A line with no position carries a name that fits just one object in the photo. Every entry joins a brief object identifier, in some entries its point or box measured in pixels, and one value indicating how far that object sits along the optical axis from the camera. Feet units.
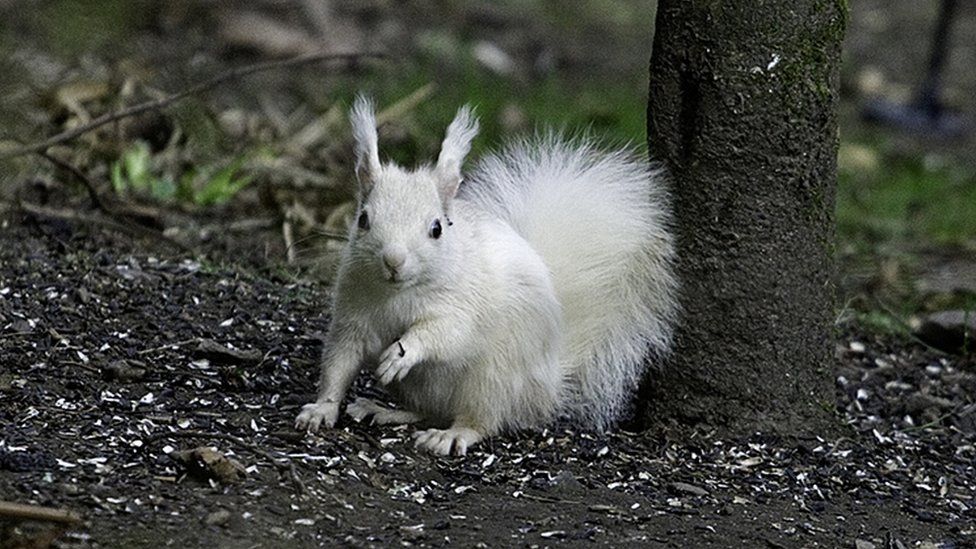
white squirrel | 22.48
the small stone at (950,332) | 31.60
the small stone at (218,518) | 18.85
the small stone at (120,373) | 23.65
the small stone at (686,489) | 22.29
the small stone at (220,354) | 24.89
